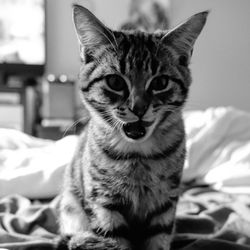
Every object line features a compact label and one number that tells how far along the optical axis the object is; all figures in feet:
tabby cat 0.87
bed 0.95
